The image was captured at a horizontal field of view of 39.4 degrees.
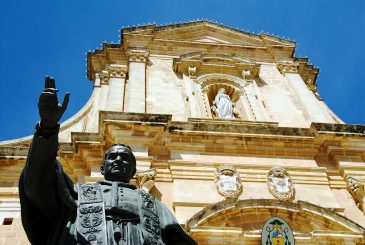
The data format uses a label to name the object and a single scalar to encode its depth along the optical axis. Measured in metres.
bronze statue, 3.19
